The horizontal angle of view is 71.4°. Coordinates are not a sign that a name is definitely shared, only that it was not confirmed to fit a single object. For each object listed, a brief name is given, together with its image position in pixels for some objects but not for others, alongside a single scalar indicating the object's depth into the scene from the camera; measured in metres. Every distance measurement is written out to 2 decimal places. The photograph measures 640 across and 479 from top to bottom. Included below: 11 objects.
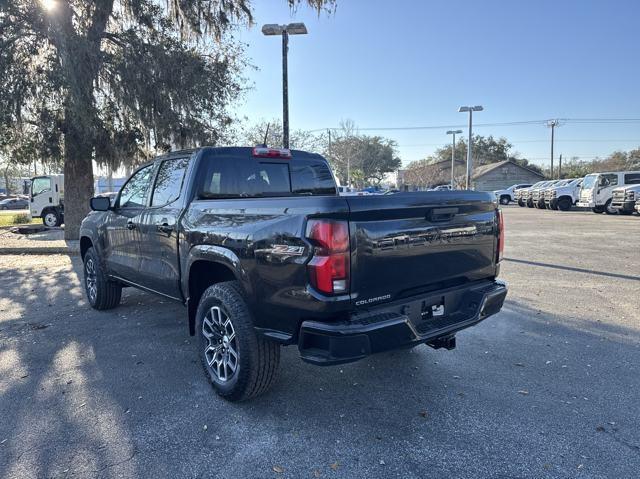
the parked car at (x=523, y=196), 32.08
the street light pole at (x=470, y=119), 32.66
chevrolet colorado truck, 2.64
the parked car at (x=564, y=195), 26.91
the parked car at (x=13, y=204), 45.93
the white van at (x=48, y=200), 18.20
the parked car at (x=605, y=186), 21.69
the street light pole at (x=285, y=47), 10.88
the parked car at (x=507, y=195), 38.09
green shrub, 19.80
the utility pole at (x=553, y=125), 57.75
